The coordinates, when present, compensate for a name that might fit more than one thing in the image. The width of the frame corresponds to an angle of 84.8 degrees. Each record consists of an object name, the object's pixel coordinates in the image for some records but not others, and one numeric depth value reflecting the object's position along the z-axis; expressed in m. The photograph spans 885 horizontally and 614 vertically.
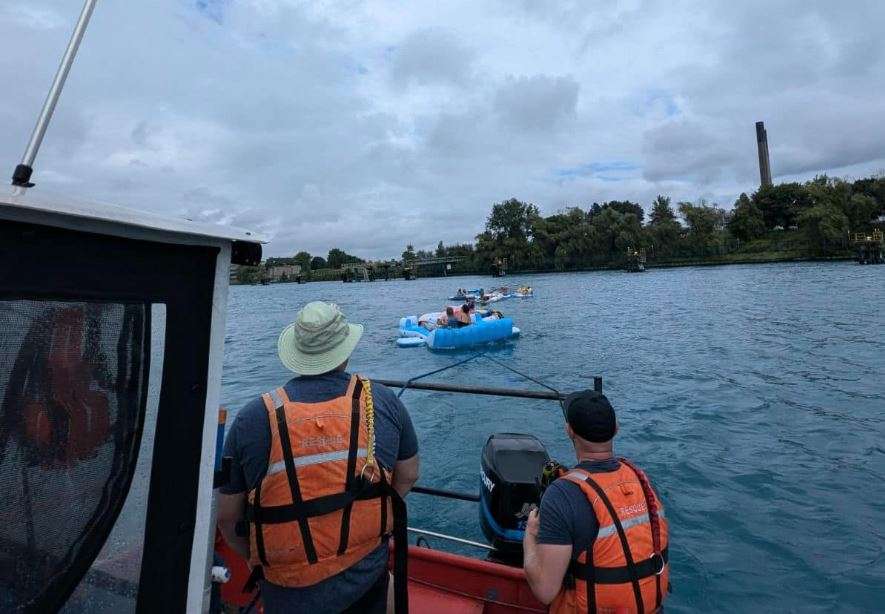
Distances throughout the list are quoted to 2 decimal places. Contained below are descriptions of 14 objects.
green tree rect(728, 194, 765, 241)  88.12
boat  1.13
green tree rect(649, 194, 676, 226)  108.19
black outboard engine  3.67
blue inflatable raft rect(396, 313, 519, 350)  19.05
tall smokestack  100.19
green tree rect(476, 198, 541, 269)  121.25
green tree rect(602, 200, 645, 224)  118.81
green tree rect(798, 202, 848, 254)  69.69
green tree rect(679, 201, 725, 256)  94.81
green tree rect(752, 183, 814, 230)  85.94
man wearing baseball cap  2.28
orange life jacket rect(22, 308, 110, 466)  1.16
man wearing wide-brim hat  1.91
